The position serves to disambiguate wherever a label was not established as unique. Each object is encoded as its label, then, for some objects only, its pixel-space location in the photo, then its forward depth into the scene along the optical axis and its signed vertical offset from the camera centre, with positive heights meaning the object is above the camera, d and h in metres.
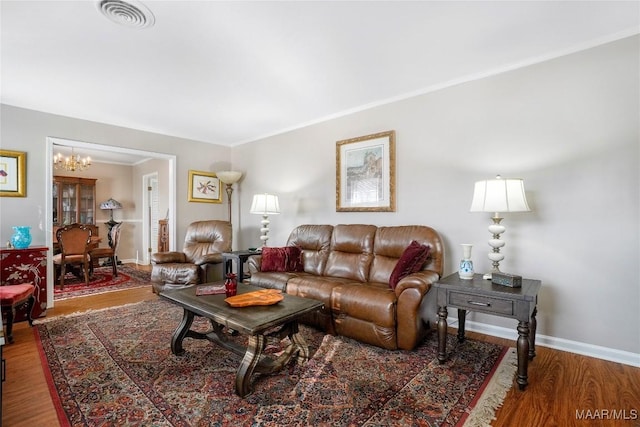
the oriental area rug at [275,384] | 1.60 -1.07
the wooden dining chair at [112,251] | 5.00 -0.65
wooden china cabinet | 6.01 +0.24
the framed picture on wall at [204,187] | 4.90 +0.41
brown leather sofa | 2.31 -0.63
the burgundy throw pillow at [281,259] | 3.31 -0.52
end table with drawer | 1.86 -0.59
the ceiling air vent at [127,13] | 1.86 +1.27
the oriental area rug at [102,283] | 4.19 -1.10
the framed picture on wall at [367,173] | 3.38 +0.46
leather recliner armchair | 3.80 -0.62
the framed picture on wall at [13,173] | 3.29 +0.42
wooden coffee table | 1.78 -0.67
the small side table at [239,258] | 3.75 -0.56
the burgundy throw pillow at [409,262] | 2.57 -0.43
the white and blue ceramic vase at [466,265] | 2.30 -0.40
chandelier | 5.20 +0.87
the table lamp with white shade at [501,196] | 2.16 +0.12
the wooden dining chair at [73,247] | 4.49 -0.53
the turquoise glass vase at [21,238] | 3.17 -0.27
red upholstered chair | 2.49 -0.73
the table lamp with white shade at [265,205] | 3.97 +0.09
